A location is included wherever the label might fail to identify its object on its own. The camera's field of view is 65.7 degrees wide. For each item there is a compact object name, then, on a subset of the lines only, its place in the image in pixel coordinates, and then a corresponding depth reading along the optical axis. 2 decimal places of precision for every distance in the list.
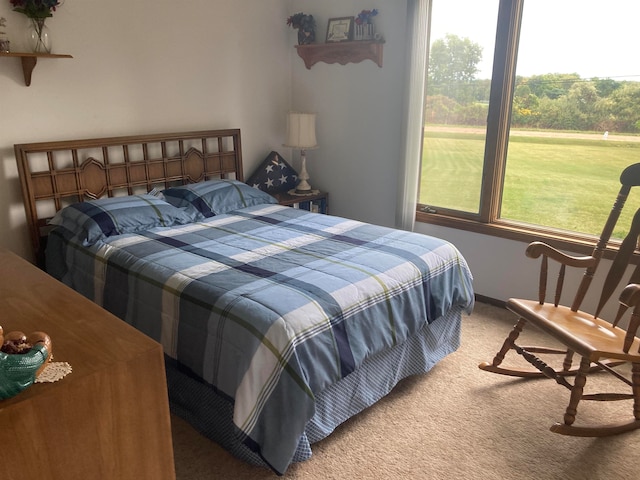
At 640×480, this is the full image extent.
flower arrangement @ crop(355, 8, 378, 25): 3.56
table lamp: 3.88
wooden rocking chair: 2.00
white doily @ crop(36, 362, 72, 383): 1.09
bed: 1.80
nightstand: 3.91
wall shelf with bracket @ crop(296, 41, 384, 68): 3.61
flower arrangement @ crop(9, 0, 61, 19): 2.63
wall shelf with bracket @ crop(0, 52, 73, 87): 2.66
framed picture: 3.72
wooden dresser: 1.02
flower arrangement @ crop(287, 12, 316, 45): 3.85
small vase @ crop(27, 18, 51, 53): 2.72
